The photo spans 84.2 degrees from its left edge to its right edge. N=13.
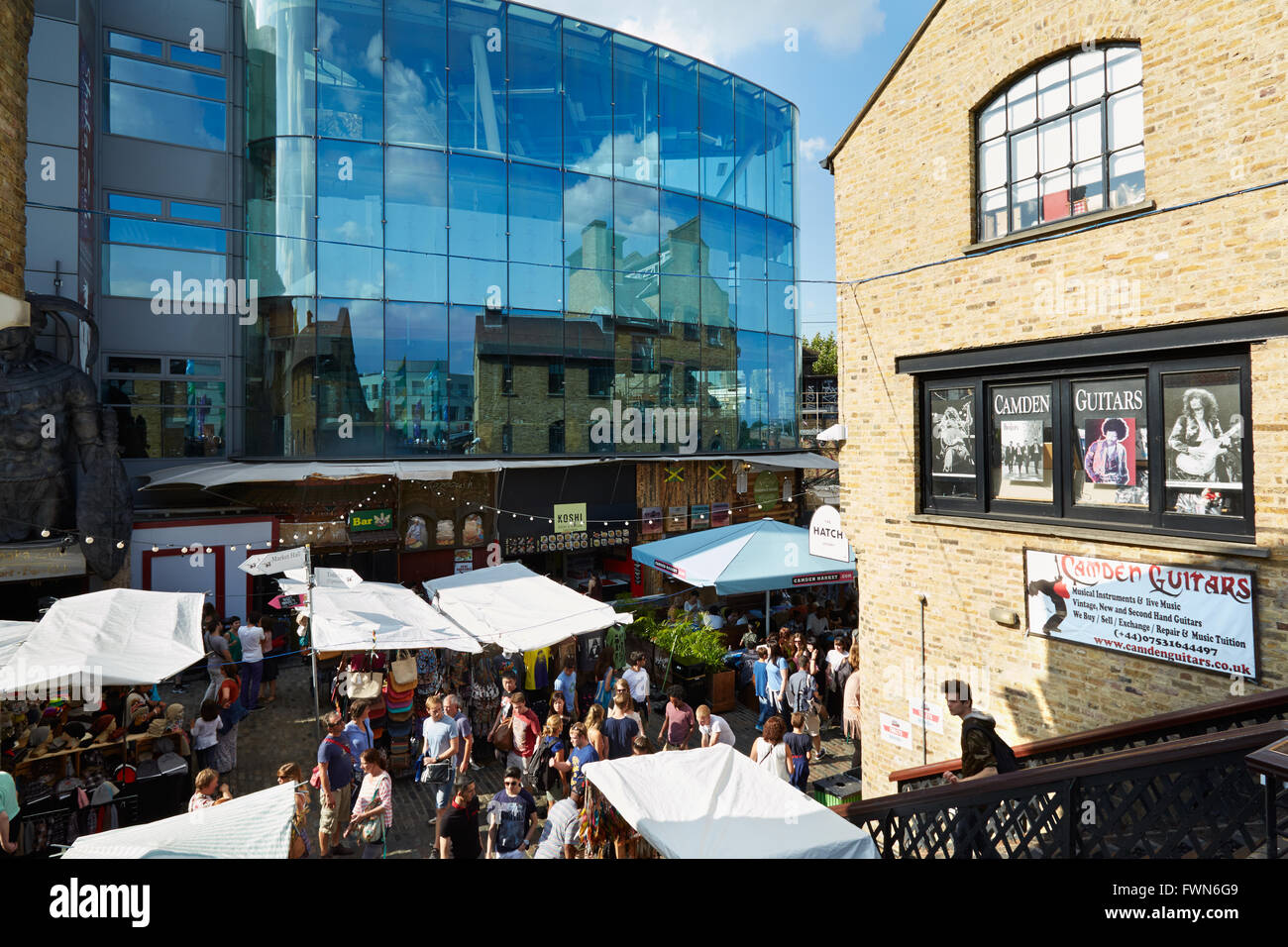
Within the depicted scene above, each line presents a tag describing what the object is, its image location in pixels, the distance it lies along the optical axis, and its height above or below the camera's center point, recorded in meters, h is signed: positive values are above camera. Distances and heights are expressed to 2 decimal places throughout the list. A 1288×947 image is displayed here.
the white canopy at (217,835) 4.00 -2.20
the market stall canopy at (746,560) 12.66 -1.53
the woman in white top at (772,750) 7.92 -3.07
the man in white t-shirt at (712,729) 8.44 -2.98
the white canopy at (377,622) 8.91 -1.86
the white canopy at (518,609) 9.82 -1.91
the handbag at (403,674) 10.24 -2.76
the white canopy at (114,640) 7.24 -1.74
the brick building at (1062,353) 5.81 +1.19
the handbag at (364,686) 9.94 -2.85
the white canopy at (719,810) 4.33 -2.21
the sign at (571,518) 20.67 -1.08
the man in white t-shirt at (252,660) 12.01 -2.97
